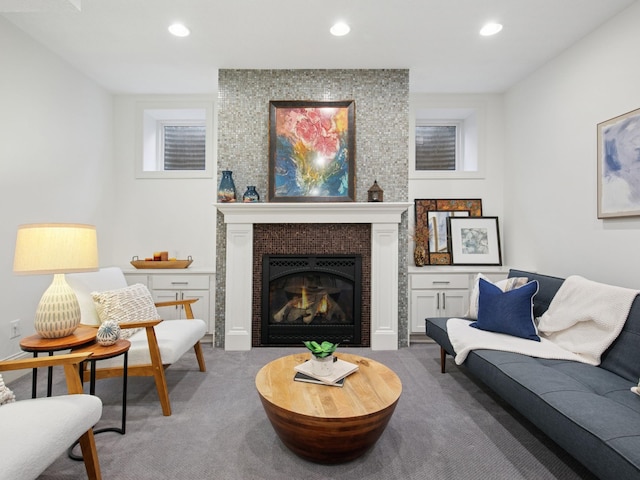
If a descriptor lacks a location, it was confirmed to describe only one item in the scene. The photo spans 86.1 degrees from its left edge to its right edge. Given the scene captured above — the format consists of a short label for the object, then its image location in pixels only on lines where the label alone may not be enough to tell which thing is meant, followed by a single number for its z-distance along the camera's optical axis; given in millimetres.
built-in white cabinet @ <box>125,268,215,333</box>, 3543
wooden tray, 3695
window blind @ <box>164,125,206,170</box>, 4223
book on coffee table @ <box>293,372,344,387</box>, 1842
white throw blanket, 2047
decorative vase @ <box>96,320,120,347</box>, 1926
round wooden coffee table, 1560
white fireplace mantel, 3338
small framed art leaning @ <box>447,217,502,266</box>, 3924
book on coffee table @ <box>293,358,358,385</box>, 1867
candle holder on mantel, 3322
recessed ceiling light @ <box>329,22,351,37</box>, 2674
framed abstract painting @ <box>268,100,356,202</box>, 3404
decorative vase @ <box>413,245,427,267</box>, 3844
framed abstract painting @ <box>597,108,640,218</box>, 2348
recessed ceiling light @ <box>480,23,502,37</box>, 2682
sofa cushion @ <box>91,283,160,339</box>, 2314
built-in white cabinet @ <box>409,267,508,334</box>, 3535
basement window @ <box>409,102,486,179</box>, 4059
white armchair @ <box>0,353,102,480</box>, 1146
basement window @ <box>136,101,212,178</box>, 4055
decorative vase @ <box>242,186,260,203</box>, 3352
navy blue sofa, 1282
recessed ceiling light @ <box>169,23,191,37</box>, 2695
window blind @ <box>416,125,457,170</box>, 4215
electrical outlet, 2705
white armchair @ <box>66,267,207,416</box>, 2156
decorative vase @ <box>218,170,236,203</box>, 3367
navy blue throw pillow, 2389
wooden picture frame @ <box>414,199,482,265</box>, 3986
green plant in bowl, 1898
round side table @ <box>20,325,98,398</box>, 1795
